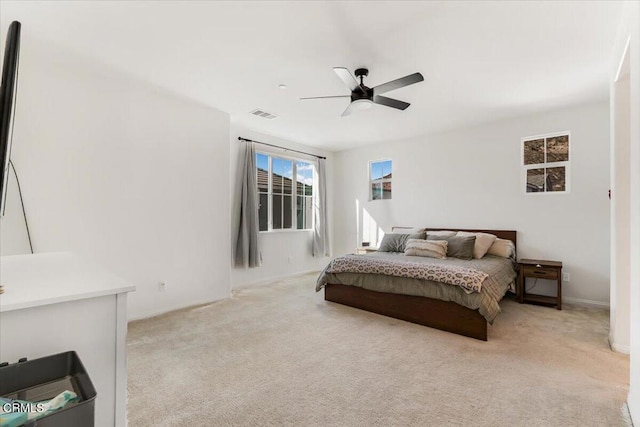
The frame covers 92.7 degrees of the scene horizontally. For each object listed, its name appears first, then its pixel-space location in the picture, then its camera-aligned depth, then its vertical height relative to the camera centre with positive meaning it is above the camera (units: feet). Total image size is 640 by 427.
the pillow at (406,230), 16.26 -0.96
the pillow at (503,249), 13.65 -1.64
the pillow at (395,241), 15.58 -1.46
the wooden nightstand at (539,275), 12.19 -2.56
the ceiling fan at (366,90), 8.39 +3.69
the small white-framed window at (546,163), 13.42 +2.25
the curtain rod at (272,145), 15.57 +3.83
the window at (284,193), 17.11 +1.23
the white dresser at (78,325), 2.55 -1.01
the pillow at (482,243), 13.46 -1.37
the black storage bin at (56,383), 2.06 -1.31
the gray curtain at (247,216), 15.24 -0.14
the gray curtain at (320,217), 19.80 -0.26
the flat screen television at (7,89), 2.59 +1.10
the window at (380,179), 19.21 +2.15
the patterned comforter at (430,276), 9.31 -2.27
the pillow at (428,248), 13.52 -1.61
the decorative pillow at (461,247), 13.33 -1.51
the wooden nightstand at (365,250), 17.36 -2.12
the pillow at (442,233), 14.73 -1.00
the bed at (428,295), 9.29 -2.86
